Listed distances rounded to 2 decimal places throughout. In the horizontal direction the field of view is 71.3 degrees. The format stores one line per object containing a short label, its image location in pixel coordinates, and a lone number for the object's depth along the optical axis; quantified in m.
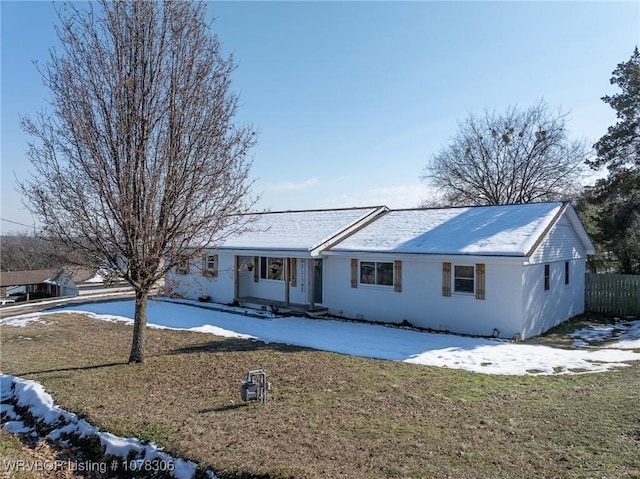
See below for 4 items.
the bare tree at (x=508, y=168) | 32.66
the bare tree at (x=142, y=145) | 8.17
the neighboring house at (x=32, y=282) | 51.72
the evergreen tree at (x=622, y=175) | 19.78
